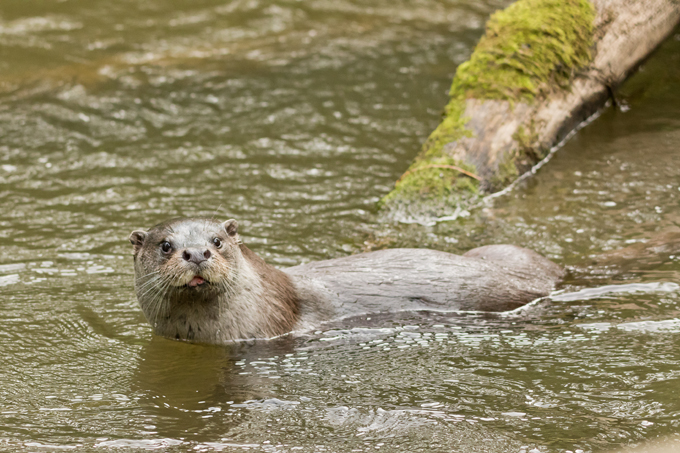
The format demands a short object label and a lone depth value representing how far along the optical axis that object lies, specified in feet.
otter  33.99
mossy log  51.42
